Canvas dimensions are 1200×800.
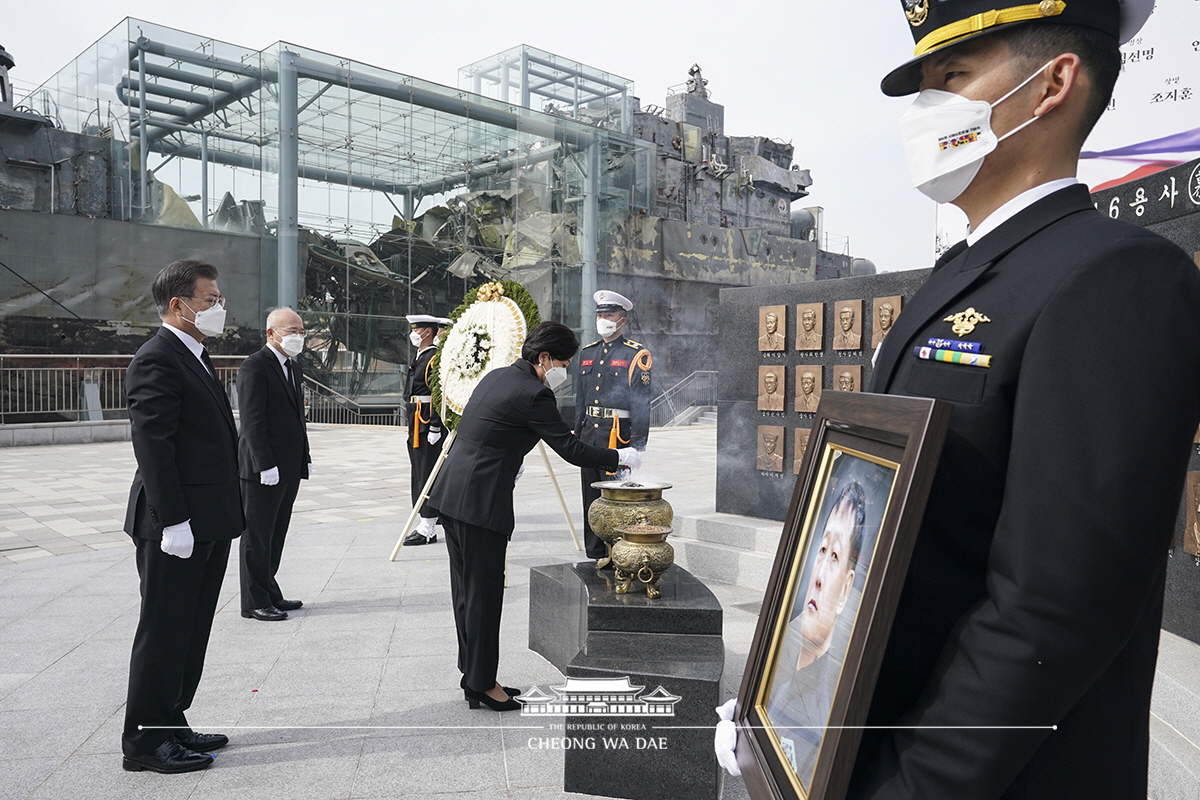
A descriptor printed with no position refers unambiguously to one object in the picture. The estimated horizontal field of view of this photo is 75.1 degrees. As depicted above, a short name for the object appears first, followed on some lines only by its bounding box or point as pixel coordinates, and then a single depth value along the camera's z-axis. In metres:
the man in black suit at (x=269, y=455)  5.48
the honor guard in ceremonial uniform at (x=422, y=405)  8.13
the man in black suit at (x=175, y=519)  3.38
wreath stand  6.81
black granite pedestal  3.16
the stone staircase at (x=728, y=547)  6.23
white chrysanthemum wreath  6.21
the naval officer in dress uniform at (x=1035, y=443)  0.92
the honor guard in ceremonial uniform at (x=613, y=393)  6.94
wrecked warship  20.23
